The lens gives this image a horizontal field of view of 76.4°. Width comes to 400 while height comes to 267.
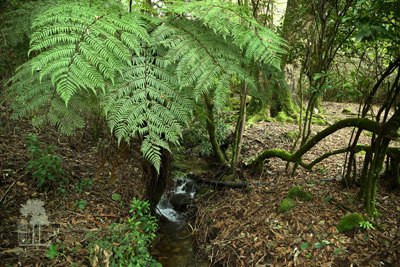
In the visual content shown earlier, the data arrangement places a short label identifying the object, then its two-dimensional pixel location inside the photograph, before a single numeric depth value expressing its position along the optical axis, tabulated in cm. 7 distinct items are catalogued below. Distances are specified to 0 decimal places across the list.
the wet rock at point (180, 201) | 437
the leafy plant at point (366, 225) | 252
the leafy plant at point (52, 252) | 210
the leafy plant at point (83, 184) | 320
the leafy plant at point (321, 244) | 254
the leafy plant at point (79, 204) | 284
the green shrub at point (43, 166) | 295
